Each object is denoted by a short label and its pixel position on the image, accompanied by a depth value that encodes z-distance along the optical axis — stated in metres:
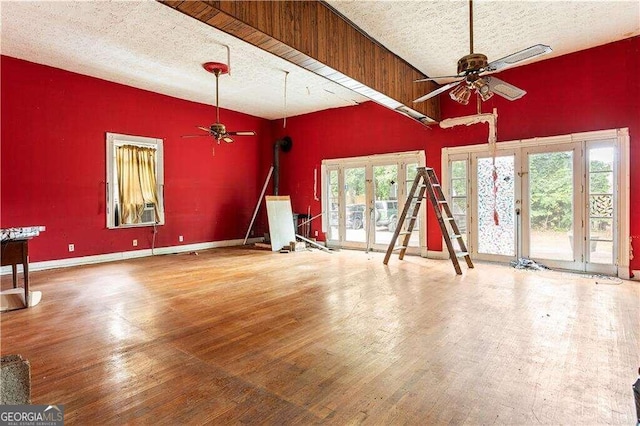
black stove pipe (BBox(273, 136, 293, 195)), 8.93
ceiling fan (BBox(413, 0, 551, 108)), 2.86
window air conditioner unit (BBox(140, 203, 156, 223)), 6.94
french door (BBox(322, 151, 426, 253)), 7.09
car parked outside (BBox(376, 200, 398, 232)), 7.29
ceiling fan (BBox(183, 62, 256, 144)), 5.48
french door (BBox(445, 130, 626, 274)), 4.99
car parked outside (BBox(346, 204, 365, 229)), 7.83
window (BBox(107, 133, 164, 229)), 6.42
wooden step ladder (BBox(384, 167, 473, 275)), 5.40
